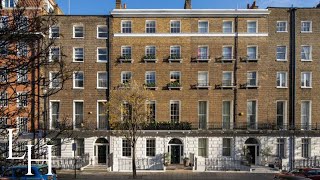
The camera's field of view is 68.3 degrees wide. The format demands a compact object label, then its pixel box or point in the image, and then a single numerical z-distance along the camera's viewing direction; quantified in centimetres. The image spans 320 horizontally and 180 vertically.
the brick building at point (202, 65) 2526
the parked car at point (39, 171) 1241
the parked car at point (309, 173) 1663
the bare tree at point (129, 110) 2184
